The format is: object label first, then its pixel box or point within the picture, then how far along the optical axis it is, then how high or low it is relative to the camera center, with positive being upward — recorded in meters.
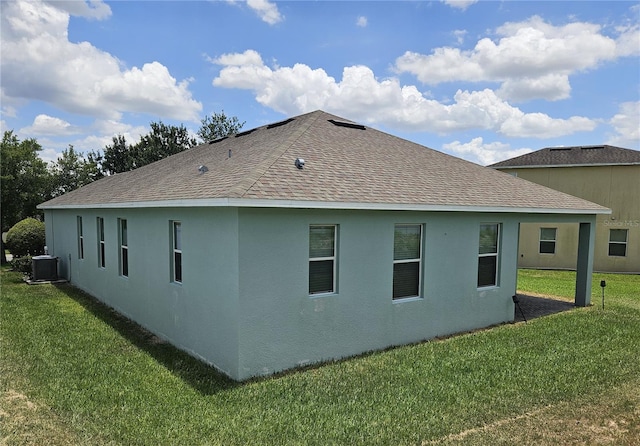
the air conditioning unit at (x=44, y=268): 15.84 -3.12
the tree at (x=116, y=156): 42.09 +3.66
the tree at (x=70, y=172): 38.75 +1.82
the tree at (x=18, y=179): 23.34 +0.63
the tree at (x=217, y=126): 42.00 +7.00
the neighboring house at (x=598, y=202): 22.20 -0.50
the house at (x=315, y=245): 6.50 -1.05
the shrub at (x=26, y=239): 20.56 -2.54
